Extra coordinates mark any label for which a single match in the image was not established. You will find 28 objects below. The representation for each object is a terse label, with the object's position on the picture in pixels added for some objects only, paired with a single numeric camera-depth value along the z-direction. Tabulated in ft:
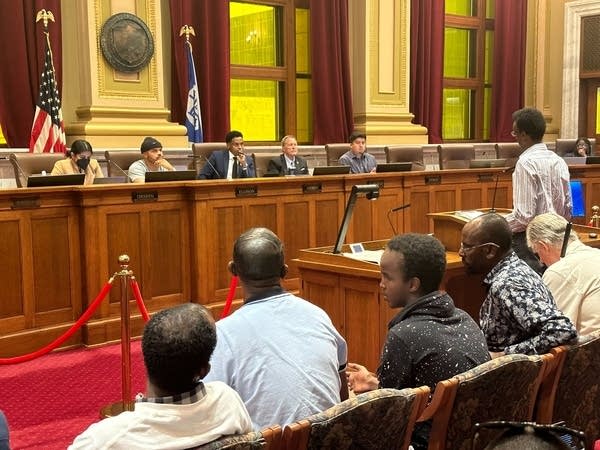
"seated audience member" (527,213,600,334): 9.28
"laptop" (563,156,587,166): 26.32
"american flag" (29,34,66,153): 23.54
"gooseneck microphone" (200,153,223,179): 22.99
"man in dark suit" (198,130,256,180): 23.43
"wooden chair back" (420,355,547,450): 6.45
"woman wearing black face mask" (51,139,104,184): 21.25
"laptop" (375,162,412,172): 22.12
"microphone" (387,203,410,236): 19.97
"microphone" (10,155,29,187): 21.03
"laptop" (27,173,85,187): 15.99
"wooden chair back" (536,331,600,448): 7.84
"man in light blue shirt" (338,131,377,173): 27.68
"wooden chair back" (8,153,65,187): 21.09
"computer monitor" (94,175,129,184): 17.66
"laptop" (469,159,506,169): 24.54
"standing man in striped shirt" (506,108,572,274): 12.60
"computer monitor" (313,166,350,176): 20.71
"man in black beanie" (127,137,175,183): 21.99
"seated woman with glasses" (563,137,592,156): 33.99
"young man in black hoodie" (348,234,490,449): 6.93
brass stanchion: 12.04
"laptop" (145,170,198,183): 17.60
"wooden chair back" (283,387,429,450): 5.54
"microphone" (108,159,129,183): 23.75
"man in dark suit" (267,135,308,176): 25.34
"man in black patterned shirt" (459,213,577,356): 7.95
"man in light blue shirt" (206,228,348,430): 6.44
